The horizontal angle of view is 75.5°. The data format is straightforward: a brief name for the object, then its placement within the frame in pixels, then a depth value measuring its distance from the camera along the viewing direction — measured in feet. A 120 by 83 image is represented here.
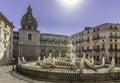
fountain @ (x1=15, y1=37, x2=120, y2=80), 39.03
